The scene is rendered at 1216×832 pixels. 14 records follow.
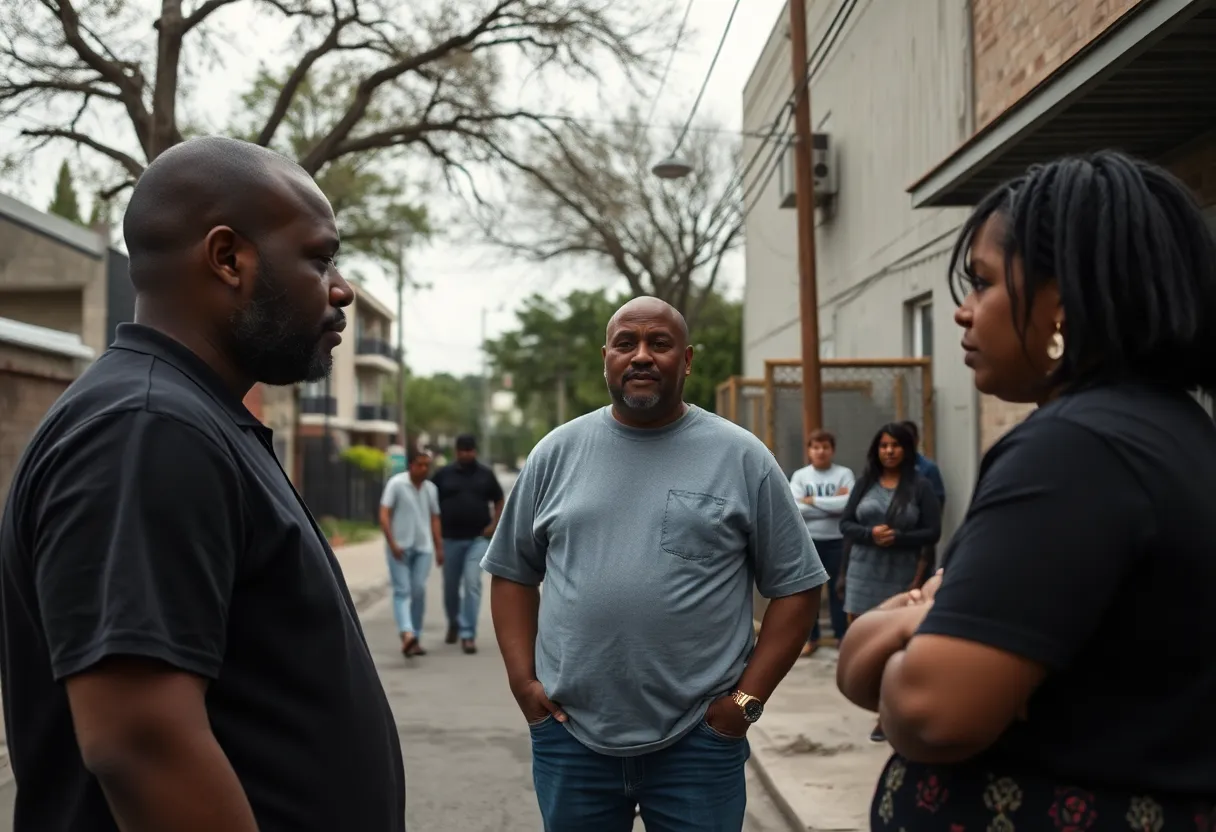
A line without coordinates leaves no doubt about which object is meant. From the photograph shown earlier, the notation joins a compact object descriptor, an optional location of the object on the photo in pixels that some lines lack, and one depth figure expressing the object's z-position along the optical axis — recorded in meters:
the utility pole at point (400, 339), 31.58
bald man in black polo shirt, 1.46
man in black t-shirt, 11.23
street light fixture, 16.77
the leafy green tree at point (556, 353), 61.70
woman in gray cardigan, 7.79
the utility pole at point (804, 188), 10.82
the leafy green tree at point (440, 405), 90.75
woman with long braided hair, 1.53
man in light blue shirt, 10.84
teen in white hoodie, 9.63
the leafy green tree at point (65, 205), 54.97
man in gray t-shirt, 3.18
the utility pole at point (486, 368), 76.58
